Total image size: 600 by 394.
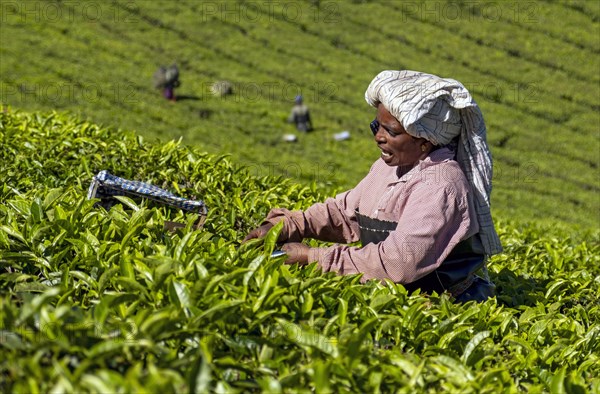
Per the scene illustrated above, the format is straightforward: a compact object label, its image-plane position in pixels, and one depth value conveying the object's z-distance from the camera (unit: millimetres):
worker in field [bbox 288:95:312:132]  33844
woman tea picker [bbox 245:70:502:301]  6578
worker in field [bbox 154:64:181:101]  35094
